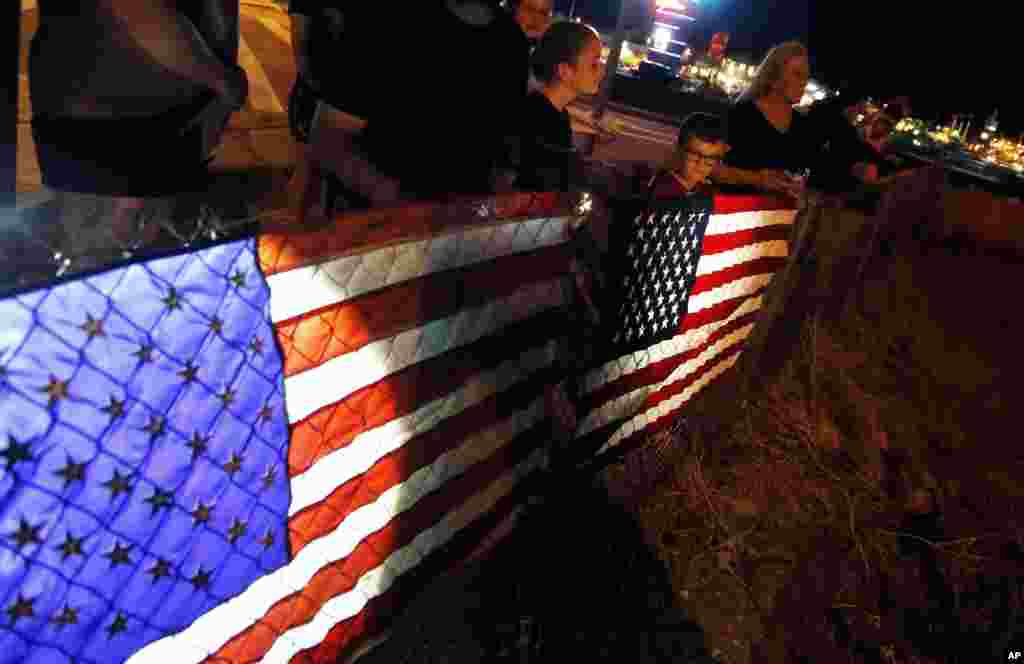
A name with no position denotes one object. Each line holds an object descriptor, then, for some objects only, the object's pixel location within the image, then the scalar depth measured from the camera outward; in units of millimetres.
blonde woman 4355
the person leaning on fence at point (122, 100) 1935
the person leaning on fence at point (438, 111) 2893
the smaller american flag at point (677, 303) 2979
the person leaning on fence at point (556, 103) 3084
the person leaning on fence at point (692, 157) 3297
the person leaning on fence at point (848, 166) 5672
